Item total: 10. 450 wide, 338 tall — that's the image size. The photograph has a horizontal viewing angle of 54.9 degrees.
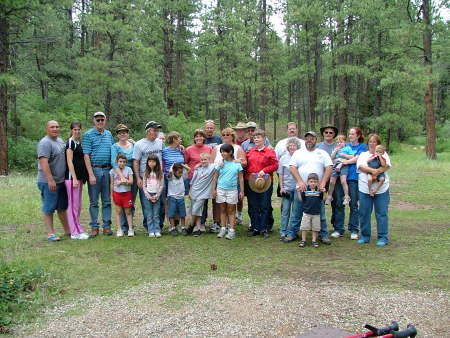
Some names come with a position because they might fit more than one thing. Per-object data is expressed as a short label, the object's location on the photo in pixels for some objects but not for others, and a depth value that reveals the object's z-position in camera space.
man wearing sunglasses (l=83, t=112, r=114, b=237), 6.88
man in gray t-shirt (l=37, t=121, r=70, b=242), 6.59
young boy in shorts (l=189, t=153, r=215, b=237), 7.20
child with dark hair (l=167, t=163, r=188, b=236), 7.18
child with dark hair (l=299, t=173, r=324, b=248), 6.46
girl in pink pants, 6.79
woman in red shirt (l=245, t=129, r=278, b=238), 7.01
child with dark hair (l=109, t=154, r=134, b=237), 6.93
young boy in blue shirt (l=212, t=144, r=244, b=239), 6.96
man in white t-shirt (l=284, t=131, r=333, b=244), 6.58
